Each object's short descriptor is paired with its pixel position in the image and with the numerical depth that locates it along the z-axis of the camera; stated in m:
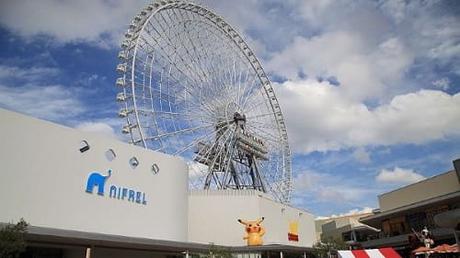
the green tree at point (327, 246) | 39.53
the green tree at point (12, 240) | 15.41
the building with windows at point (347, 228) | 61.59
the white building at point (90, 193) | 19.14
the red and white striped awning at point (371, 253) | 17.67
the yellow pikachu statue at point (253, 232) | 34.16
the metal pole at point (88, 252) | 20.41
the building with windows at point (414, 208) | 38.67
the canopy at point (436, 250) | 20.25
